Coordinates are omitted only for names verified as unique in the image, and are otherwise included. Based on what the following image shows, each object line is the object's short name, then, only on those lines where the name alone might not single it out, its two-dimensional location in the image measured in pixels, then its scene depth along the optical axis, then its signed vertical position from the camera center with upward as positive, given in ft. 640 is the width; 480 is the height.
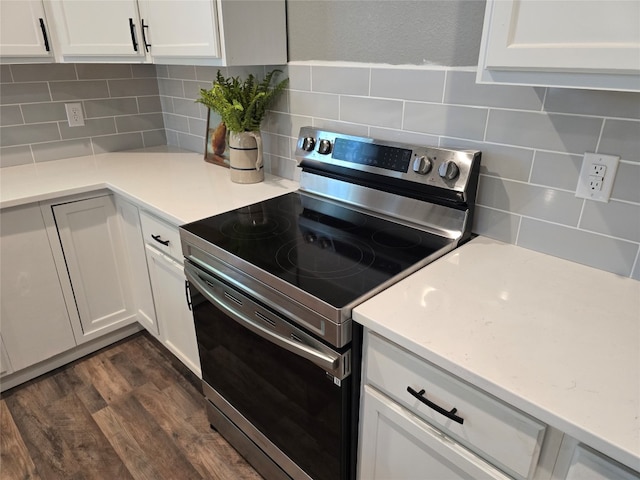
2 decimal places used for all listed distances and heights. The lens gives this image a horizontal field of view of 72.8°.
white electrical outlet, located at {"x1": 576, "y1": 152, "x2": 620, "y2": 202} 3.40 -0.87
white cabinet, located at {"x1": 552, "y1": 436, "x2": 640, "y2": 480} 2.17 -1.95
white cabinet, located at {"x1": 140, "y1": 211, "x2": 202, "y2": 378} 5.33 -2.84
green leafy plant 5.33 -0.49
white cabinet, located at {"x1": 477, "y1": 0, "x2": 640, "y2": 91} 2.34 +0.08
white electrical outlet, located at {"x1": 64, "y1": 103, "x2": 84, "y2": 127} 7.18 -0.88
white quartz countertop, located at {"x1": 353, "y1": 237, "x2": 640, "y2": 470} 2.27 -1.66
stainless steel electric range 3.40 -1.63
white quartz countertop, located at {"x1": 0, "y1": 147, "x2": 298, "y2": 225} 5.24 -1.62
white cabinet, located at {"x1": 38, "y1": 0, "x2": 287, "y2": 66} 4.81 +0.30
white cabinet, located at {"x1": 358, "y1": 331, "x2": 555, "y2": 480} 2.56 -2.25
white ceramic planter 5.64 -1.22
